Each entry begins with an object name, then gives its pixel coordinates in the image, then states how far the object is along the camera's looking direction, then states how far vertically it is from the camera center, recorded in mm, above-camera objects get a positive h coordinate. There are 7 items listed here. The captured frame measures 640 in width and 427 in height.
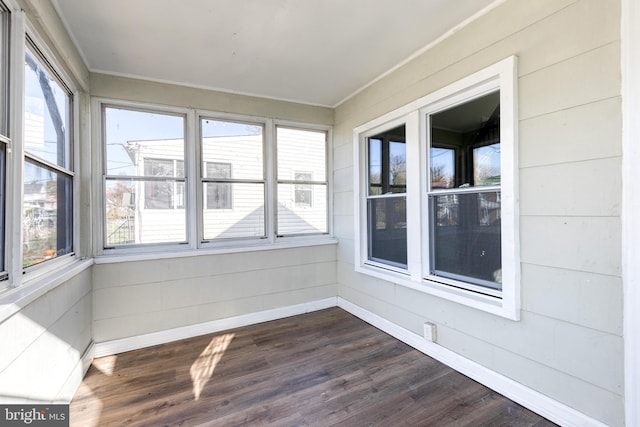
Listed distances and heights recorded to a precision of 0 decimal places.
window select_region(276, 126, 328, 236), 3682 +428
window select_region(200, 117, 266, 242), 3271 +417
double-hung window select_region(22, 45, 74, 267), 1722 +352
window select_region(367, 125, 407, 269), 2943 +161
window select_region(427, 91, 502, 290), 2121 +151
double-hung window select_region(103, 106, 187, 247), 2869 +400
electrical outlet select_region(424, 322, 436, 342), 2525 -1019
